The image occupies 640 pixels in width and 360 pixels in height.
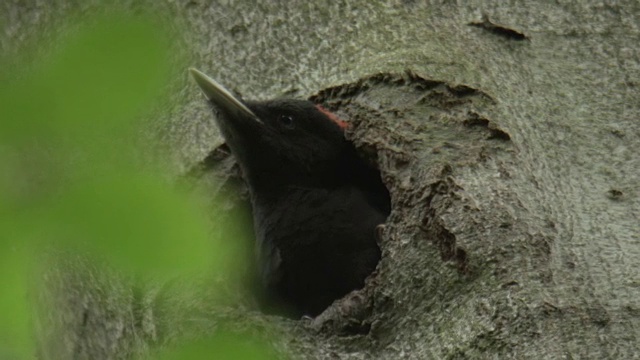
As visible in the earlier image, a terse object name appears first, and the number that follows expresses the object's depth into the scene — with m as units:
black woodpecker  7.38
